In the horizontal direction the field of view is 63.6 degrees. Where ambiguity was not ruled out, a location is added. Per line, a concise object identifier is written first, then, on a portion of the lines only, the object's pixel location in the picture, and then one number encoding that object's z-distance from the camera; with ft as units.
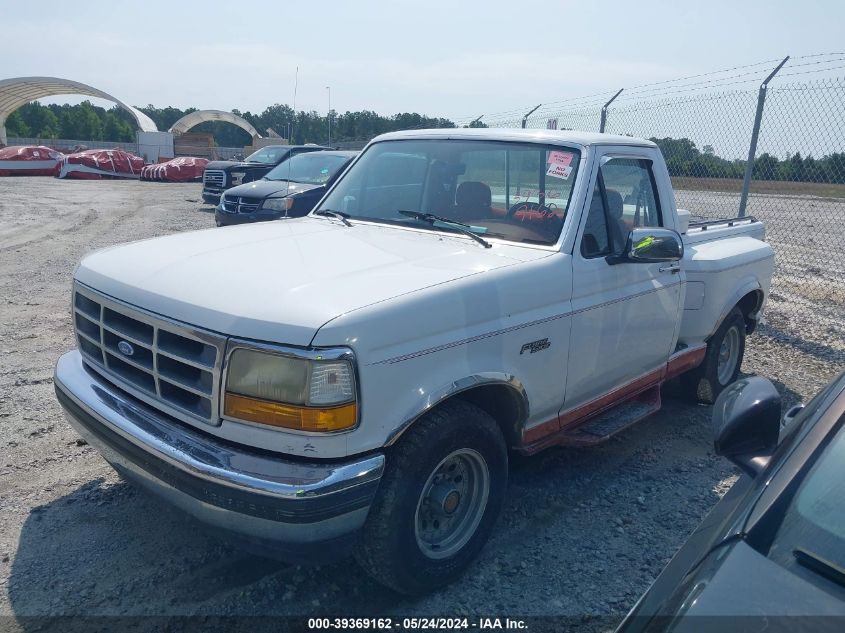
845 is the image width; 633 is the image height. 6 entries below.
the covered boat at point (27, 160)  98.58
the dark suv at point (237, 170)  55.67
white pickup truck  8.21
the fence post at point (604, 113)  31.38
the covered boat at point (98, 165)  97.96
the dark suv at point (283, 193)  37.40
